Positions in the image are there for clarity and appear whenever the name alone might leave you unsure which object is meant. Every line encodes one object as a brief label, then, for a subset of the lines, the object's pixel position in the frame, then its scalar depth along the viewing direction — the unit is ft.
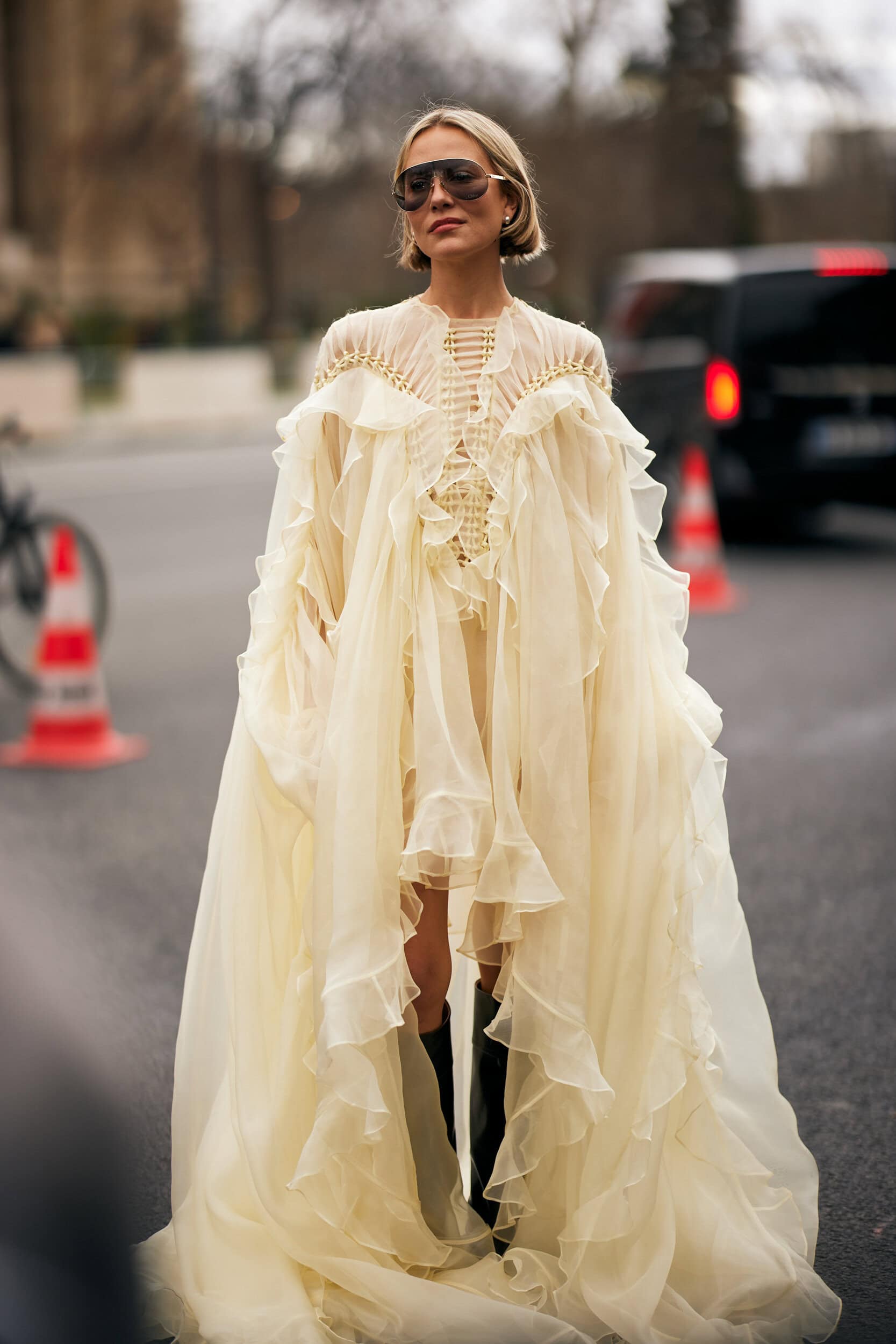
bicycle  49.34
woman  17.09
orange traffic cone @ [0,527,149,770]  43.44
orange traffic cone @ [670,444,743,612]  63.27
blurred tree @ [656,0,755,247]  254.22
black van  71.90
